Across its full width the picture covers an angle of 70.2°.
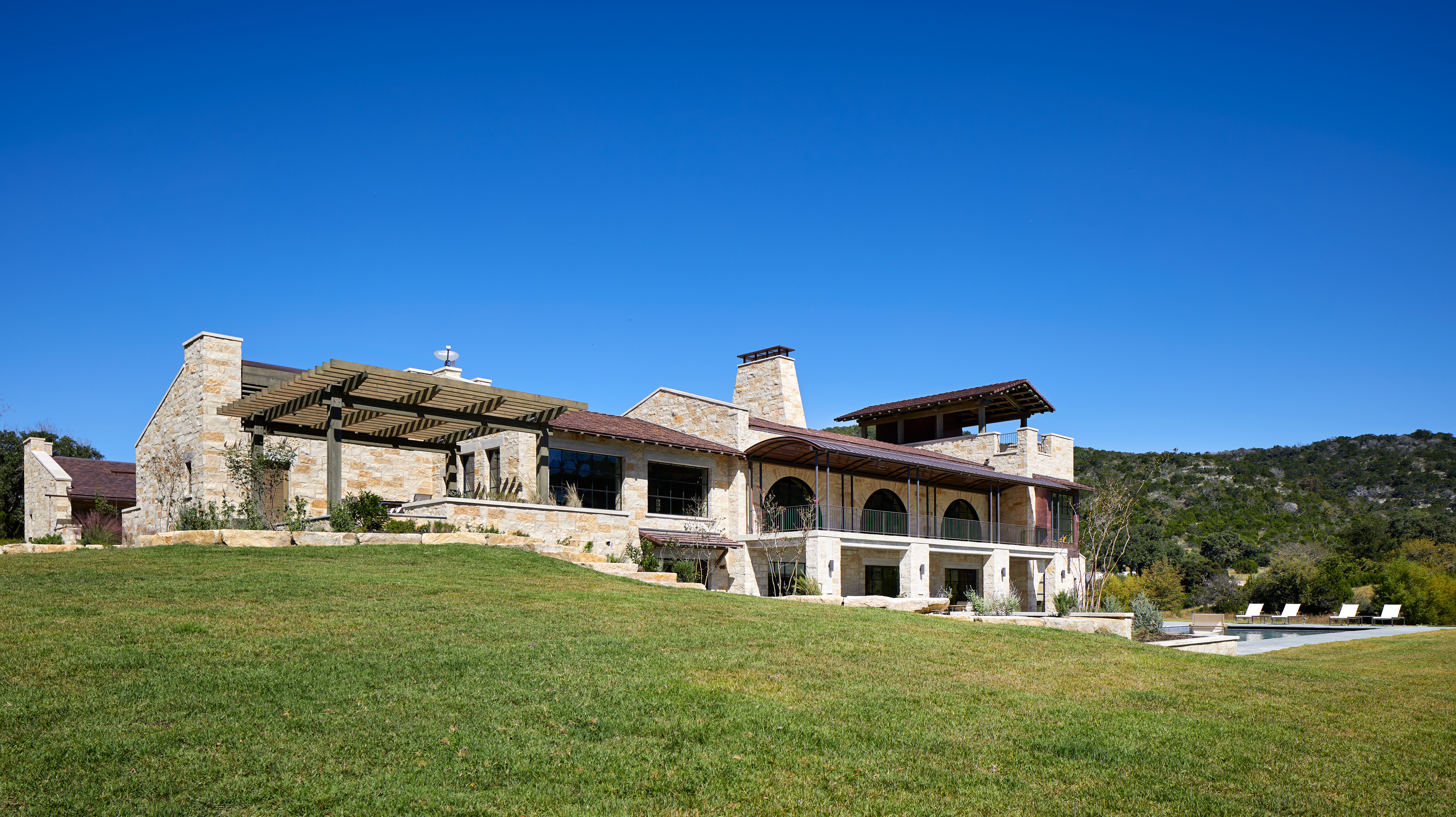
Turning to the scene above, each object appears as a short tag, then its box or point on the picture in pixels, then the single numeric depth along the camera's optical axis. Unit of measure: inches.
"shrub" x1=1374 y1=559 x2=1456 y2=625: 1323.8
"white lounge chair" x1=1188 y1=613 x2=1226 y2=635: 1126.0
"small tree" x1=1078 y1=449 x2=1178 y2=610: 1379.2
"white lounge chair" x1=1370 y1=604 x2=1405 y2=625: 1280.8
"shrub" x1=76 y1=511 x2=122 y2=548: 793.6
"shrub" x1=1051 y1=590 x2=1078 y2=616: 1131.9
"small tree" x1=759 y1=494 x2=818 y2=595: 1111.6
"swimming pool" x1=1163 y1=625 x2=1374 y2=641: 1146.7
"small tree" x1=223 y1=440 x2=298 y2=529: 794.8
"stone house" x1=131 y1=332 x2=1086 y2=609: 873.5
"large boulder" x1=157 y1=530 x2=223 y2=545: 651.5
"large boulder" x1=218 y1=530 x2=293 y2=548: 650.2
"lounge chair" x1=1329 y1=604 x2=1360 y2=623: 1330.0
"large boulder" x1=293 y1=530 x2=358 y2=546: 689.6
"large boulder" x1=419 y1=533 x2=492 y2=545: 716.0
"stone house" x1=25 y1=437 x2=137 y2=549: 1152.8
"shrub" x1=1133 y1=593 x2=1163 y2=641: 896.9
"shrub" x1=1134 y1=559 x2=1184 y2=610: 1603.1
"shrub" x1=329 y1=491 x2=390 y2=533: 719.1
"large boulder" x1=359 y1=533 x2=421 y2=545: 706.2
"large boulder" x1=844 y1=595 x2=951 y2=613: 851.0
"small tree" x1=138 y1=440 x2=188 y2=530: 911.0
